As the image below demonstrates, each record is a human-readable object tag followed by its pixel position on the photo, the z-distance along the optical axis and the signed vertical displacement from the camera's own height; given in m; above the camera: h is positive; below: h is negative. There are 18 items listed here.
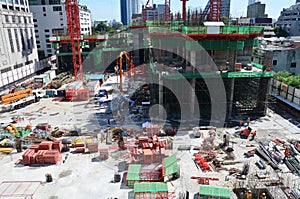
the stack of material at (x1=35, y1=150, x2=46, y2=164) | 18.97 -8.77
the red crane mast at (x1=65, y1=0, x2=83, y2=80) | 44.50 +2.83
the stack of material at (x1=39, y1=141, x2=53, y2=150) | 20.12 -8.35
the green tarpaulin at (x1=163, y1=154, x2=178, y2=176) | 16.77 -8.60
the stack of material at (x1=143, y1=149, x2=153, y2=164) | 18.77 -8.73
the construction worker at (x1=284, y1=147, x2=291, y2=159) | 18.97 -8.68
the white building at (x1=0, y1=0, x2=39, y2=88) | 43.81 -0.10
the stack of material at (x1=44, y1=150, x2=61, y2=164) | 18.92 -8.70
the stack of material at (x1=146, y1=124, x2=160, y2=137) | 23.39 -8.38
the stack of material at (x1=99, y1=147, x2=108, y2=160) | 19.62 -8.75
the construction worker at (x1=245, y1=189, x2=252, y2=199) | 14.84 -9.19
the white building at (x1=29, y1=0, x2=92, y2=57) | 70.75 +5.81
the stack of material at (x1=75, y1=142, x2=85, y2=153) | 20.57 -8.82
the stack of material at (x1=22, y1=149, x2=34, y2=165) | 18.88 -8.62
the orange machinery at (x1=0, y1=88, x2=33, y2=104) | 33.41 -7.44
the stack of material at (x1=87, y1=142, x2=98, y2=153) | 20.56 -8.68
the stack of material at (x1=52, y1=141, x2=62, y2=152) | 20.39 -8.47
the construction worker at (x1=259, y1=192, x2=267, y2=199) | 14.73 -9.27
